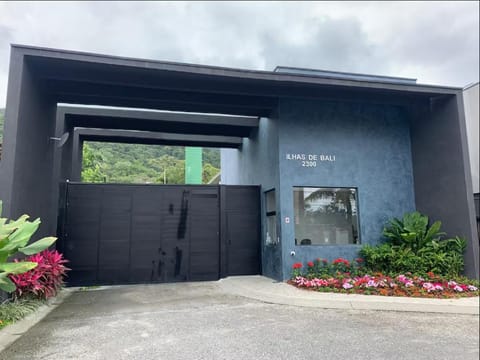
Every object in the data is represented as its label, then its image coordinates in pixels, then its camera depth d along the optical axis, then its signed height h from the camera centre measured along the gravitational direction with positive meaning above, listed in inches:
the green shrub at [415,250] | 292.0 -20.5
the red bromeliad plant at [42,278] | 220.4 -32.4
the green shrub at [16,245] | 131.3 -5.8
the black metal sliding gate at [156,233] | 327.3 -2.8
